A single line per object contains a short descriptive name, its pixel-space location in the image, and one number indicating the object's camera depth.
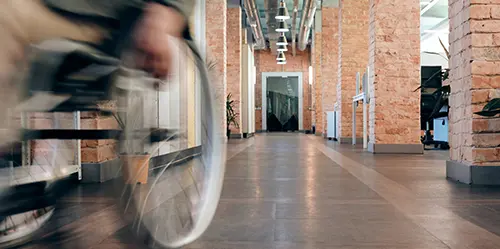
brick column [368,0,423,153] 7.60
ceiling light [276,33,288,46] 17.81
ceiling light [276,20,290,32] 14.77
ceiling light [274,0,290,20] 12.96
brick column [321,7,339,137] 14.91
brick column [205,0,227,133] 11.95
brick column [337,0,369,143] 10.83
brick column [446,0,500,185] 3.83
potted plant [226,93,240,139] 13.58
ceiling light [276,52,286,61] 21.56
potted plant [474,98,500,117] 3.53
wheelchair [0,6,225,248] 1.42
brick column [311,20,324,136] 18.28
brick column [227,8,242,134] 15.07
